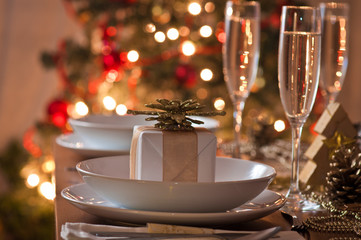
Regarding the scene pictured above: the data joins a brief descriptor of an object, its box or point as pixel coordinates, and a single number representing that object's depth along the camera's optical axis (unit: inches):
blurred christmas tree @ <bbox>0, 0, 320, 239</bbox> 99.6
